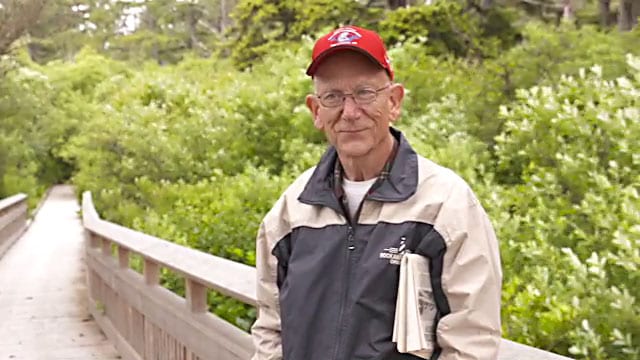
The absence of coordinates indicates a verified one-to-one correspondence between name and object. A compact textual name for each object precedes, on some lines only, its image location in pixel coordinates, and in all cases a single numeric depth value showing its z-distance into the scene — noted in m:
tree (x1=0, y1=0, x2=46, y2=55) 18.38
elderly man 2.08
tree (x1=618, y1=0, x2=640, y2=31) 15.18
